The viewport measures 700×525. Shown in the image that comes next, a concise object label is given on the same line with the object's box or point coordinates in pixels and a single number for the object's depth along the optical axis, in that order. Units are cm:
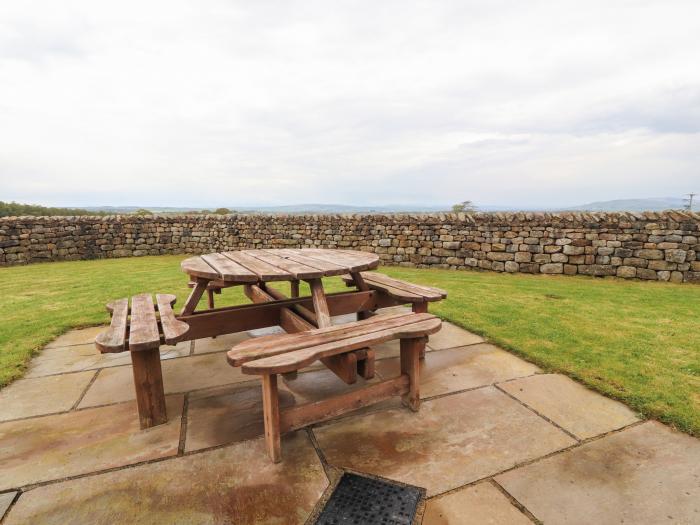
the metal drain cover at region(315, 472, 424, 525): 163
